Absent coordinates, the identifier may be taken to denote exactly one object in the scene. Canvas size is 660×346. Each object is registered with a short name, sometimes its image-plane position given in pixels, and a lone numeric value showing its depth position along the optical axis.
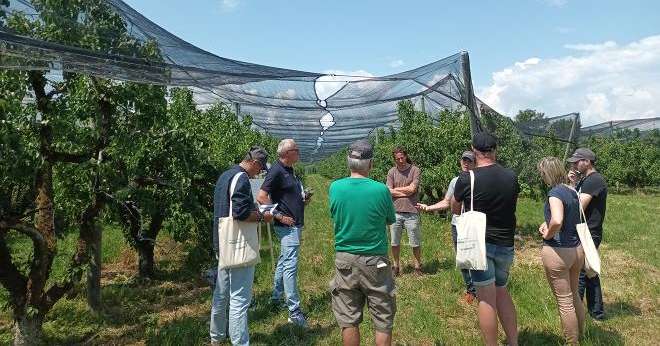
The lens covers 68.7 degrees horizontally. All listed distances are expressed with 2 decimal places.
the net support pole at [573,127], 10.75
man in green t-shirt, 3.15
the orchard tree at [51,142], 3.77
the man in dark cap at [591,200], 4.41
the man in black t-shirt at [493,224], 3.36
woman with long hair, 3.62
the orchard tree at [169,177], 4.65
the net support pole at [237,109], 8.14
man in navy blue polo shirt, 4.47
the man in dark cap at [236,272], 3.66
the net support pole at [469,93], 5.41
